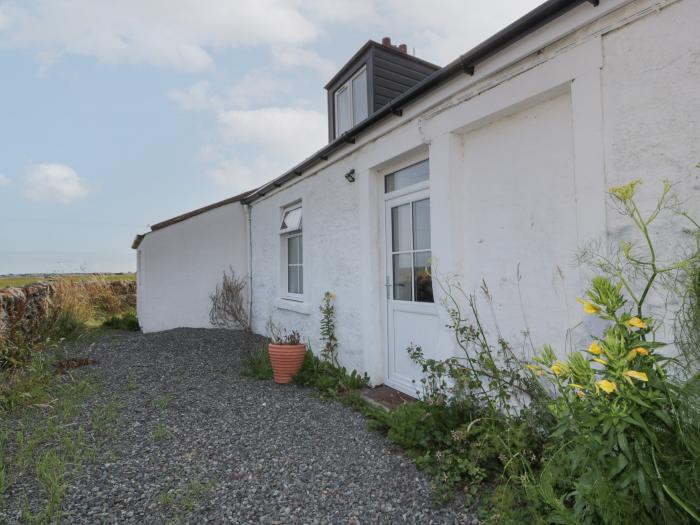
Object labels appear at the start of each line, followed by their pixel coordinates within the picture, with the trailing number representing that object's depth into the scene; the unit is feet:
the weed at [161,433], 11.54
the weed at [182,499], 7.89
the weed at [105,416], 12.12
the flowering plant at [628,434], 4.77
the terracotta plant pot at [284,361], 17.20
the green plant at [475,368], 10.00
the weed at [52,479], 7.92
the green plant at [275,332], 22.94
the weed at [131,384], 16.21
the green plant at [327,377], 15.52
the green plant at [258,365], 18.11
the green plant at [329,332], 17.99
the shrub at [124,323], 37.60
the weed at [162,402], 14.04
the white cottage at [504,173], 7.61
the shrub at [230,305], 28.71
